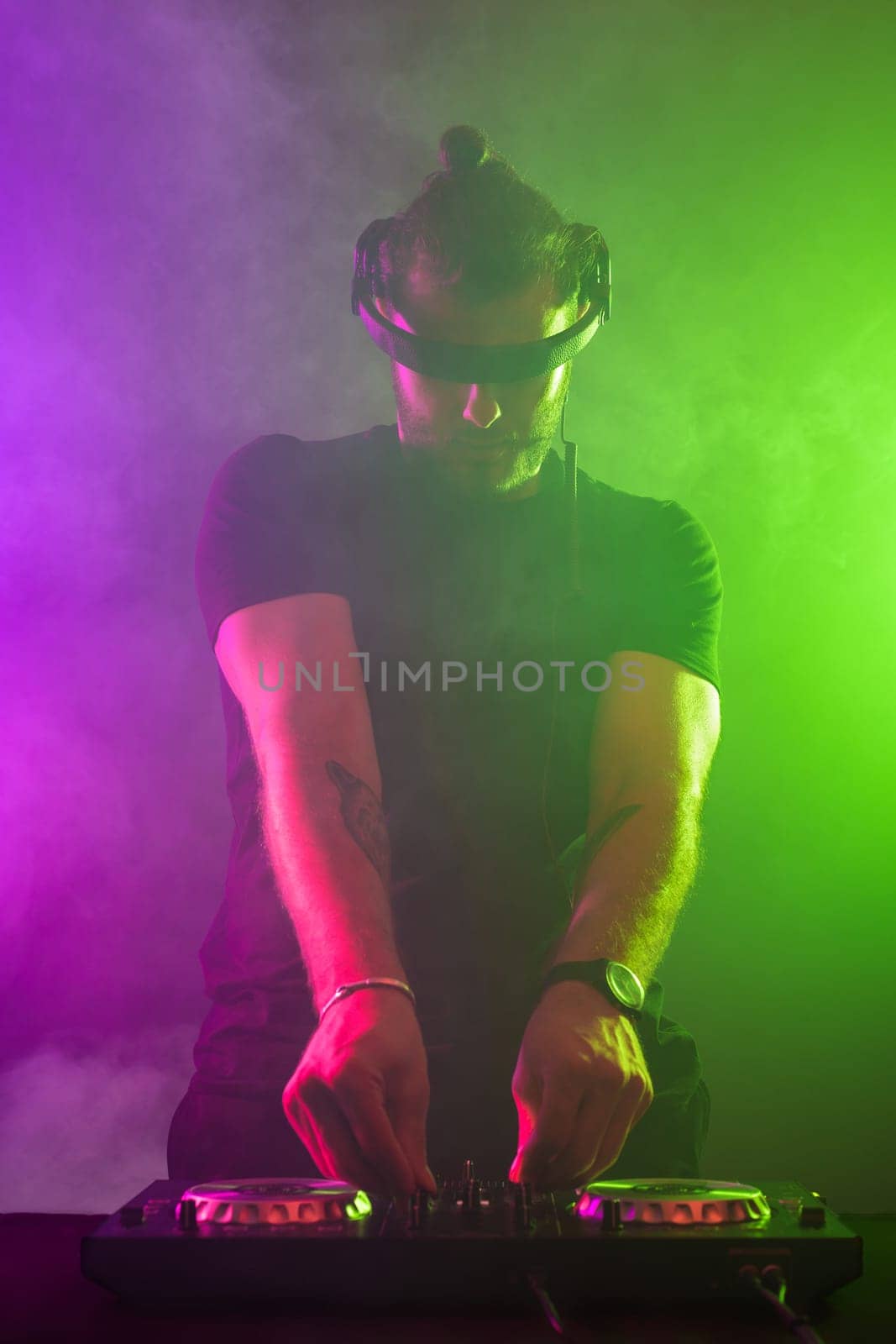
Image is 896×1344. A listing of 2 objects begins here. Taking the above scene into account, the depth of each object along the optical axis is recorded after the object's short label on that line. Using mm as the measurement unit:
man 1611
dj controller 984
